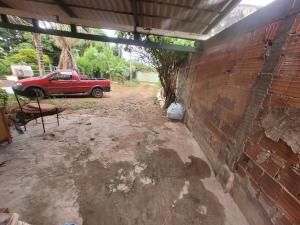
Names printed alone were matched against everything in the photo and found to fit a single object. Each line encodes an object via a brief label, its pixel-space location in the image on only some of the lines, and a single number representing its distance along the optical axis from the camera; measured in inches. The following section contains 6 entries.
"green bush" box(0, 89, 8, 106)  251.4
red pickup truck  323.0
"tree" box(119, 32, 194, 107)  293.1
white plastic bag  258.8
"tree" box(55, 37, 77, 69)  521.0
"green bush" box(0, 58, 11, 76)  575.9
